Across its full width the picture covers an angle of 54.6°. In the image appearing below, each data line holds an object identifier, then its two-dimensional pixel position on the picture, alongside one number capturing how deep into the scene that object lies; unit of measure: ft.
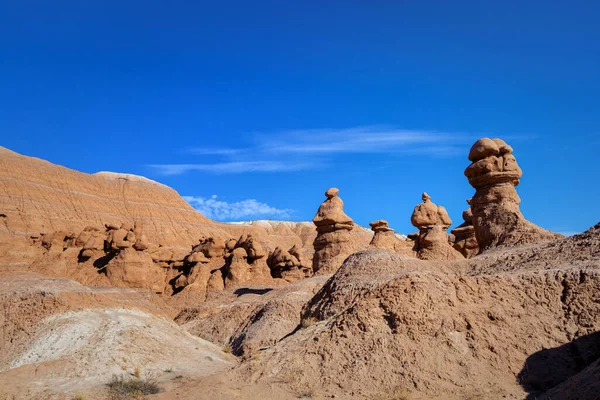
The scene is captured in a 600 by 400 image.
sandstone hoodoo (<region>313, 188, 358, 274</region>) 96.63
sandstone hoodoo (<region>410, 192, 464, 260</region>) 87.04
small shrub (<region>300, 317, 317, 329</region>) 42.43
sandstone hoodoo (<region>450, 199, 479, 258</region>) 103.19
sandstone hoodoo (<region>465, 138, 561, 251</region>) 61.36
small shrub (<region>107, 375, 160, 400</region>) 36.24
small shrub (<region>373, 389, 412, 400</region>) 27.76
